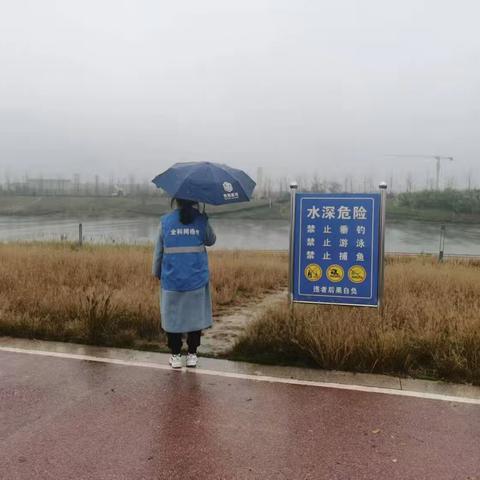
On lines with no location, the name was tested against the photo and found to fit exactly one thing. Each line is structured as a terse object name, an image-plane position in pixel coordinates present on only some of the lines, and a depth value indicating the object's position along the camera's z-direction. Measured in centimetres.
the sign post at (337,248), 558
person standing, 475
